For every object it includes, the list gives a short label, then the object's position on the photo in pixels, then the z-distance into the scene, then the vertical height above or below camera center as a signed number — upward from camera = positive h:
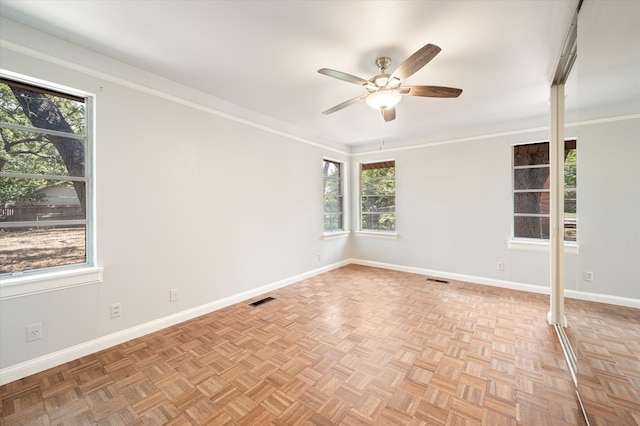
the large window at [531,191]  3.89 +0.31
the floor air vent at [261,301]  3.45 -1.22
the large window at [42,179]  2.01 +0.26
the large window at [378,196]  5.35 +0.32
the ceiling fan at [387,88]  2.09 +1.07
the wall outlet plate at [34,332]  2.01 -0.93
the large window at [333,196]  5.35 +0.31
